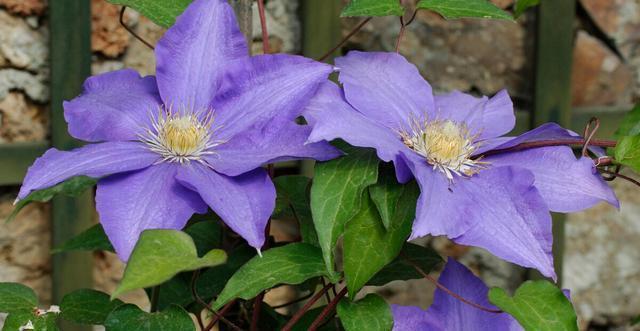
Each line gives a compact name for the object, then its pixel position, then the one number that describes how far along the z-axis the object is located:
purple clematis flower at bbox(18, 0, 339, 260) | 0.70
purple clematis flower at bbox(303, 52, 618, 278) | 0.70
